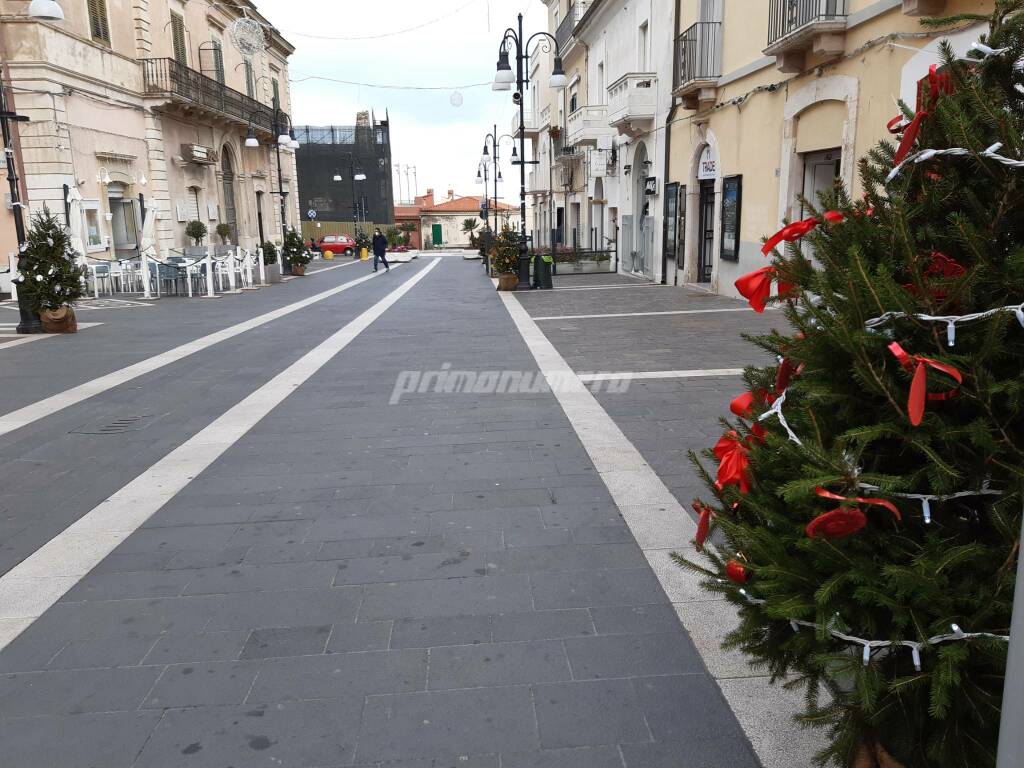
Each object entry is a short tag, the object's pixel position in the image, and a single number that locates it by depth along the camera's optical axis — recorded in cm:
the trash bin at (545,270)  1888
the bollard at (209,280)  1825
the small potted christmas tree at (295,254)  2647
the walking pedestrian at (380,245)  2831
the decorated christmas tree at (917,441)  155
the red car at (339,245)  4453
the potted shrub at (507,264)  1873
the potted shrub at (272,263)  2319
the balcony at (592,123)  2497
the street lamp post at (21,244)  1153
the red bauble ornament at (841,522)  156
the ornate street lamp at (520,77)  1764
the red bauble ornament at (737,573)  197
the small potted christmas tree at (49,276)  1155
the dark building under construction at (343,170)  6125
